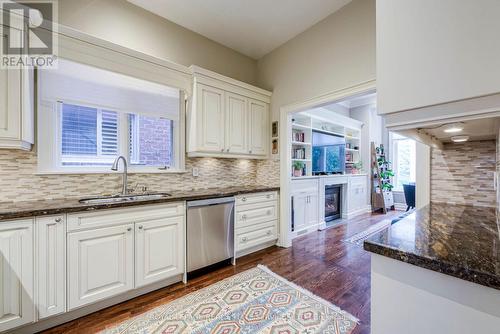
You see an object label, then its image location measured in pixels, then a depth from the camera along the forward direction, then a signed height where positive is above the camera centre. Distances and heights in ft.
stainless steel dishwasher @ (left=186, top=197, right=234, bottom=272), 7.55 -2.48
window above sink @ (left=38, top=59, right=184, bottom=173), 6.60 +1.66
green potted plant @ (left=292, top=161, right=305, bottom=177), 13.00 -0.07
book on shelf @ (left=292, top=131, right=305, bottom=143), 13.84 +2.05
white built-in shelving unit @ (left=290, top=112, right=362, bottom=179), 13.73 +2.57
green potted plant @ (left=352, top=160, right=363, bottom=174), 18.39 +0.08
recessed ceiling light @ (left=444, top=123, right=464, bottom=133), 2.94 +0.59
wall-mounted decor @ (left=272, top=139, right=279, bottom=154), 11.04 +1.05
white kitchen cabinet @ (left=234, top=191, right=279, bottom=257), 9.13 -2.53
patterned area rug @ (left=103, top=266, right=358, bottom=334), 5.29 -4.05
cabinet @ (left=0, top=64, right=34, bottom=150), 5.25 +1.50
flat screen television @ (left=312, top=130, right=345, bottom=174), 14.51 +1.01
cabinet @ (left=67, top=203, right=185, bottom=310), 5.51 -2.44
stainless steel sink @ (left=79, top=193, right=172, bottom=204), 6.71 -1.08
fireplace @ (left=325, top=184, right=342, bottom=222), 14.98 -2.60
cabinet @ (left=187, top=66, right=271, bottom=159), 8.80 +2.23
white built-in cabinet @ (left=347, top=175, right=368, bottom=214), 16.55 -2.16
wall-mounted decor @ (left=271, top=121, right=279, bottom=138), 11.08 +1.99
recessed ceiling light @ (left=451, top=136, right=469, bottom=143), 4.28 +0.61
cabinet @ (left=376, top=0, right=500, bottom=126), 2.07 +1.21
